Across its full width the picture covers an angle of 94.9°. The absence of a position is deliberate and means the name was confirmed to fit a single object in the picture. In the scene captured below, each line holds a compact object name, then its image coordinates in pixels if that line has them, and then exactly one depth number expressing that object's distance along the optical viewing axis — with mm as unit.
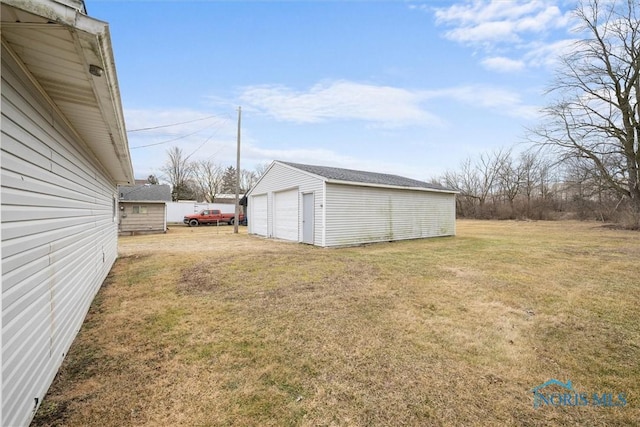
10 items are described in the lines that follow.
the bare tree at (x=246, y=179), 46159
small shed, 17062
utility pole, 16922
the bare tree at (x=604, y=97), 17453
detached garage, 10695
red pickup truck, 24016
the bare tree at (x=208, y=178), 39812
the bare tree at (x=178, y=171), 36006
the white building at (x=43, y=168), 1540
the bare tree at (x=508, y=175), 36844
